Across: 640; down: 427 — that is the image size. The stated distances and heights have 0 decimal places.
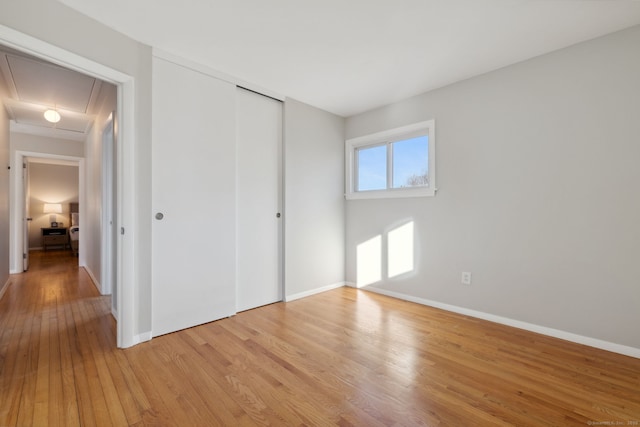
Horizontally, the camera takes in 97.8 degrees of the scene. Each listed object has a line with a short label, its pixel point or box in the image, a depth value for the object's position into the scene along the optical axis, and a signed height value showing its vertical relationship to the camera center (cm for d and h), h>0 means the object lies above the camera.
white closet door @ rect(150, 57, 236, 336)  242 +13
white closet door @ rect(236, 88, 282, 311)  306 +17
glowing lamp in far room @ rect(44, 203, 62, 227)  757 +7
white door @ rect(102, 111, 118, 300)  342 +3
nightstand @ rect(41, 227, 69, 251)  721 -64
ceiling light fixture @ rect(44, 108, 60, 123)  360 +127
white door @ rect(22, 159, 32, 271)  488 -25
